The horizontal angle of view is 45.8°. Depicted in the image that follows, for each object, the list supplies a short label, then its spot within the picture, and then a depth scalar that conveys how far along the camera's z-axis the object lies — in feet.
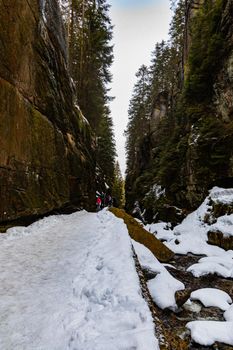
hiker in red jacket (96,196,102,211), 75.72
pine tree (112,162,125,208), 175.32
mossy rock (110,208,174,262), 33.76
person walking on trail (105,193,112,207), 97.64
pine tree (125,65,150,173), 154.15
